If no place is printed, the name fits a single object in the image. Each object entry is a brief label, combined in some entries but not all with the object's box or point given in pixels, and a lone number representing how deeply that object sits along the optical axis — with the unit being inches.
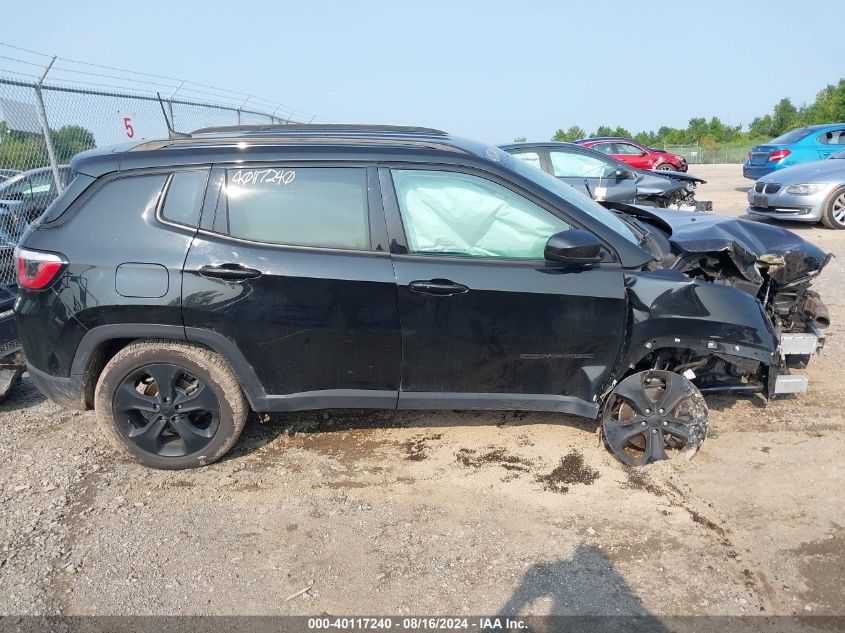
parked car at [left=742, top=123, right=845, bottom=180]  523.2
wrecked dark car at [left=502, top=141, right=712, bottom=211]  358.0
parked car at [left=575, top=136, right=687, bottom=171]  772.6
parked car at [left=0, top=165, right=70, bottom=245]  230.7
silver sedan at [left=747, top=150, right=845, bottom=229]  384.5
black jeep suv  125.1
